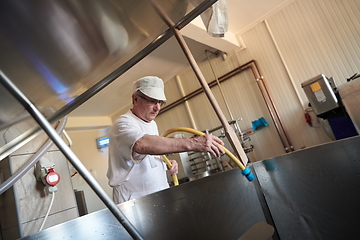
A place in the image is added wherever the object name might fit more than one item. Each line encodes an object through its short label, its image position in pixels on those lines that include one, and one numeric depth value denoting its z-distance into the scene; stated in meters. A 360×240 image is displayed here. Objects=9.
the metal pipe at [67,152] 0.45
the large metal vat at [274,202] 0.84
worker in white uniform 0.96
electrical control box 2.44
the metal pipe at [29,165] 0.86
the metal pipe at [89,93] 0.60
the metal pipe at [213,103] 0.66
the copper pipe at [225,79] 3.42
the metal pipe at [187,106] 4.44
